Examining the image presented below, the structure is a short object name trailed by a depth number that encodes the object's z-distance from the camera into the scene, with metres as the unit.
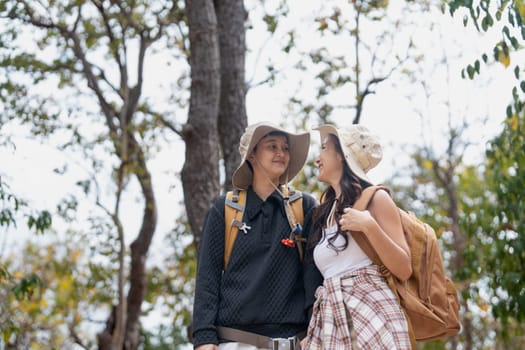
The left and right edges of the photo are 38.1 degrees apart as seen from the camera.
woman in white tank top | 3.50
